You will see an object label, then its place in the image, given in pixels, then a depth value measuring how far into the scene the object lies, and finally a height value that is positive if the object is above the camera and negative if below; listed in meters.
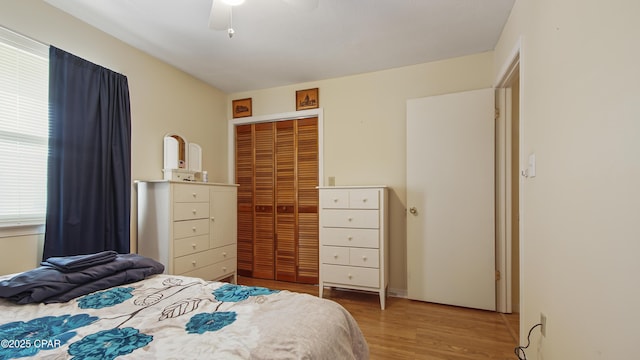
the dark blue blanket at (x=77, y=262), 1.39 -0.43
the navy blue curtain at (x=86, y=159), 1.95 +0.16
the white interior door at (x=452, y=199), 2.51 -0.18
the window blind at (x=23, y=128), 1.79 +0.35
